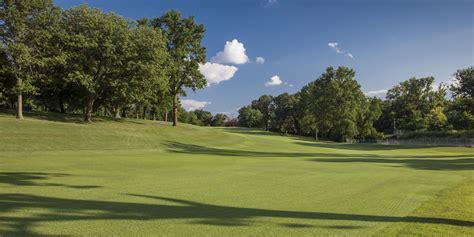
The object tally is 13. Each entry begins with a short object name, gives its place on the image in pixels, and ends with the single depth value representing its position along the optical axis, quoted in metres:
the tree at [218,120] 149.25
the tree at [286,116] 117.06
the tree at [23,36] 29.89
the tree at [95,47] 34.28
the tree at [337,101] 81.38
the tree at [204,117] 150.38
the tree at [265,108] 131.62
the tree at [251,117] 134.25
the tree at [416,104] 85.31
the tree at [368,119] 89.31
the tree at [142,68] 36.50
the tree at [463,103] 69.64
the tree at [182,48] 45.28
